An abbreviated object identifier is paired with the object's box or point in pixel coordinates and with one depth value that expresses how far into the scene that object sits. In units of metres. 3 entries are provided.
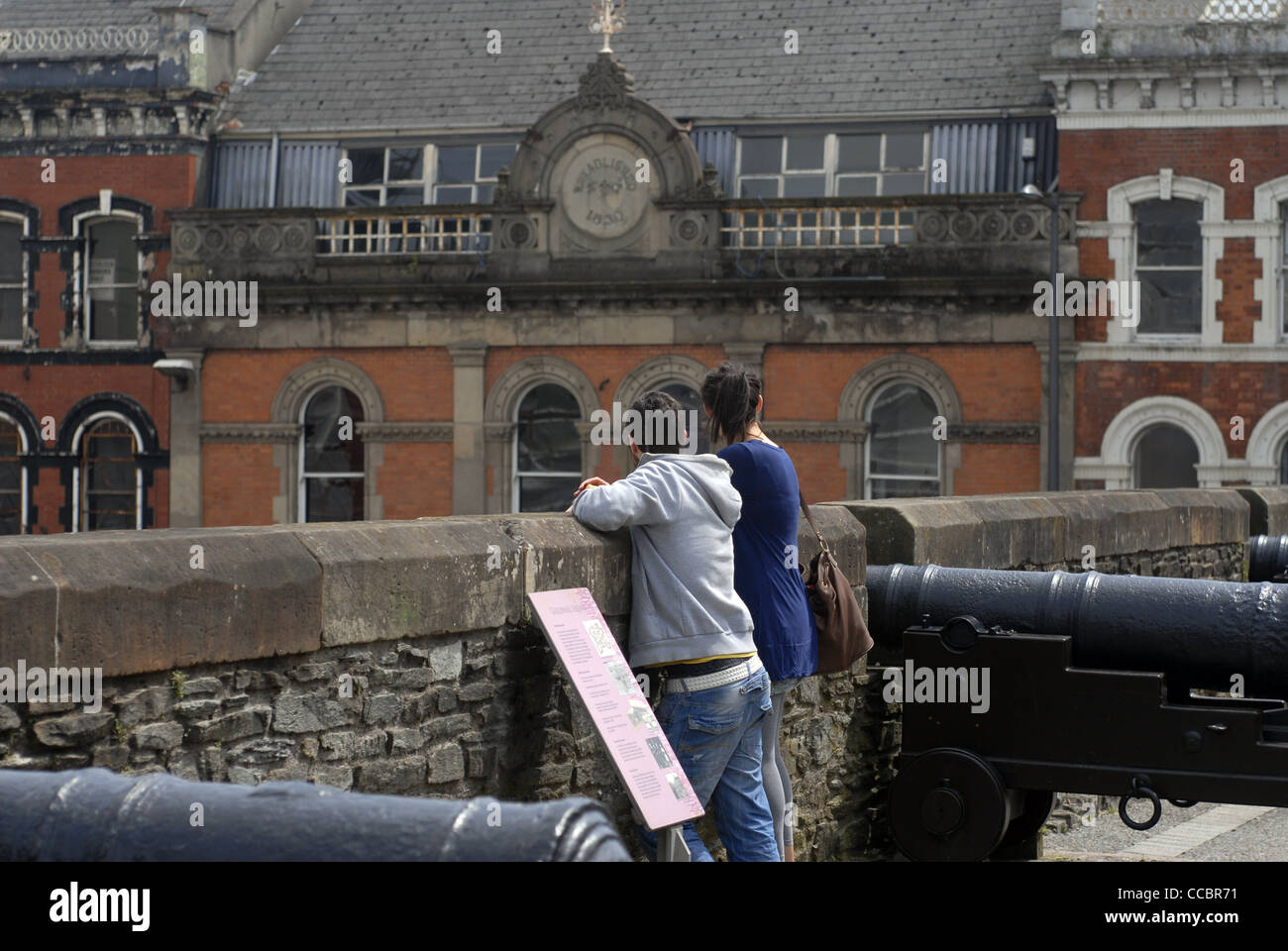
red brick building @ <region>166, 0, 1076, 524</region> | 28.98
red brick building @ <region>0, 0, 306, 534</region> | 32.38
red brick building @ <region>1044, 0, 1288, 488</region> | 28.05
